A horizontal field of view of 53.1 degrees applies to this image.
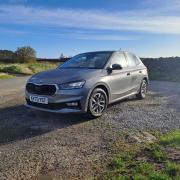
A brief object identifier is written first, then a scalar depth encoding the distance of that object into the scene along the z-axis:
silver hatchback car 3.92
